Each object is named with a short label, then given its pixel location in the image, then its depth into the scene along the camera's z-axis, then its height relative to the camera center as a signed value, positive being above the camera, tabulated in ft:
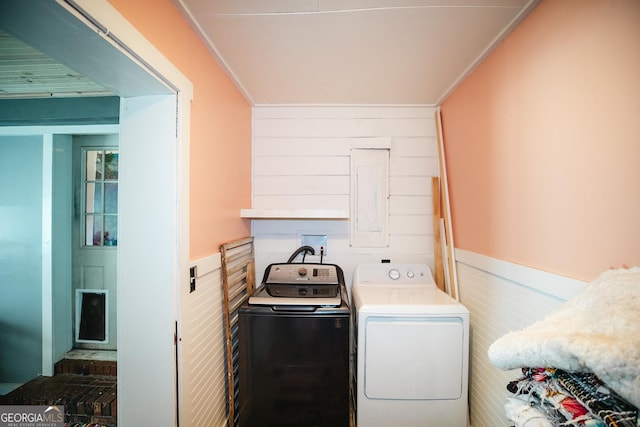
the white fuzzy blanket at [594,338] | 1.52 -0.98
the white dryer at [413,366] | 4.38 -2.95
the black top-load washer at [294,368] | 4.43 -3.04
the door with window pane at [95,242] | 7.02 -1.02
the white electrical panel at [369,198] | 6.54 +0.40
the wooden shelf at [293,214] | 5.75 -0.06
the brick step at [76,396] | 5.57 -4.81
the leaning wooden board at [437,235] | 6.12 -0.63
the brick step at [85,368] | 6.55 -4.55
